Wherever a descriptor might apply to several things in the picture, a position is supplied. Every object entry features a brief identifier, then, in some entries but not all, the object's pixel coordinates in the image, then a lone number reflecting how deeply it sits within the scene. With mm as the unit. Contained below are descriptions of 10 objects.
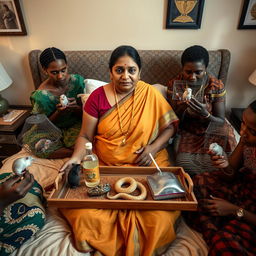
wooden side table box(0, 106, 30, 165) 1980
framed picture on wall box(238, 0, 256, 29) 1820
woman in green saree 1633
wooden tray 1001
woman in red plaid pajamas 911
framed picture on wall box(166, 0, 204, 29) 1835
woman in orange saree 1308
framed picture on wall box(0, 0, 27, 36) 1955
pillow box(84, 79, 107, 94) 1813
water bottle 1059
